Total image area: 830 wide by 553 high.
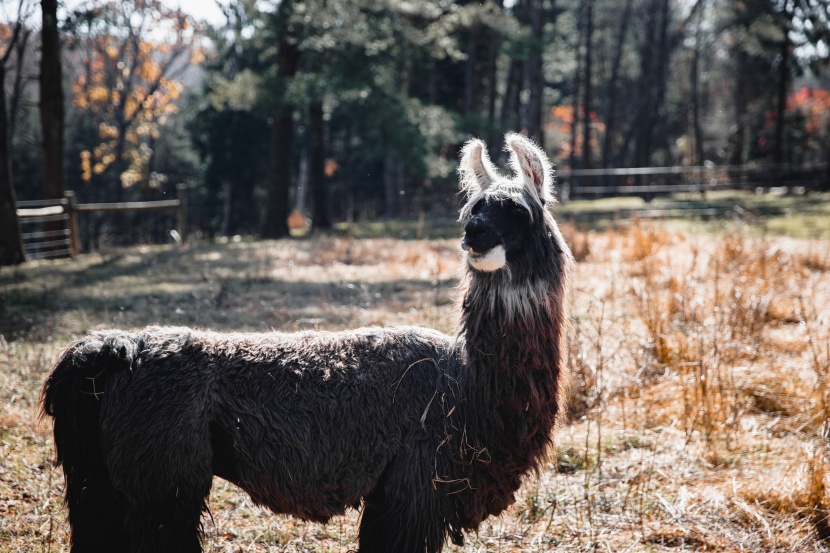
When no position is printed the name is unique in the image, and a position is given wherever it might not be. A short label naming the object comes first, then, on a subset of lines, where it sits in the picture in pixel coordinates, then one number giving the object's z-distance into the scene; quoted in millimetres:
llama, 2645
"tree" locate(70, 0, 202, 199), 29969
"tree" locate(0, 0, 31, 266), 12758
